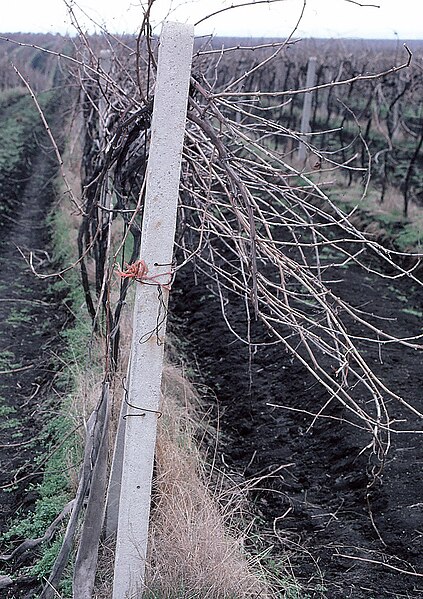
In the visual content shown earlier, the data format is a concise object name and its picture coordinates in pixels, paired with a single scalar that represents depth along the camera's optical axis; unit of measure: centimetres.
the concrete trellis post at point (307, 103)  1441
